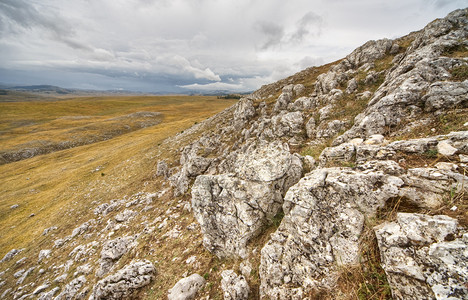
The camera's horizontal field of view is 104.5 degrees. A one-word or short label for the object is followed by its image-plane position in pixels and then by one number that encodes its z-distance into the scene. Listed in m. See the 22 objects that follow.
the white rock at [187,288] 9.20
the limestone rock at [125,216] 19.03
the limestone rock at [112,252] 13.36
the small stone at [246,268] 9.12
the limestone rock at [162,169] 26.83
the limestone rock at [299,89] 30.11
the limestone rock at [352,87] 21.78
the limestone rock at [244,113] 29.64
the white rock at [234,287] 8.20
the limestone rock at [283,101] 28.06
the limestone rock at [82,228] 19.56
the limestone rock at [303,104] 23.54
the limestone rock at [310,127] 18.56
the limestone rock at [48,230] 21.97
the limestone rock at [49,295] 13.20
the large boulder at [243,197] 10.16
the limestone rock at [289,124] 20.33
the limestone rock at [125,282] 10.14
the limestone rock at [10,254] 19.70
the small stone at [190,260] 11.32
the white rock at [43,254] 17.69
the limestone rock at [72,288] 12.48
